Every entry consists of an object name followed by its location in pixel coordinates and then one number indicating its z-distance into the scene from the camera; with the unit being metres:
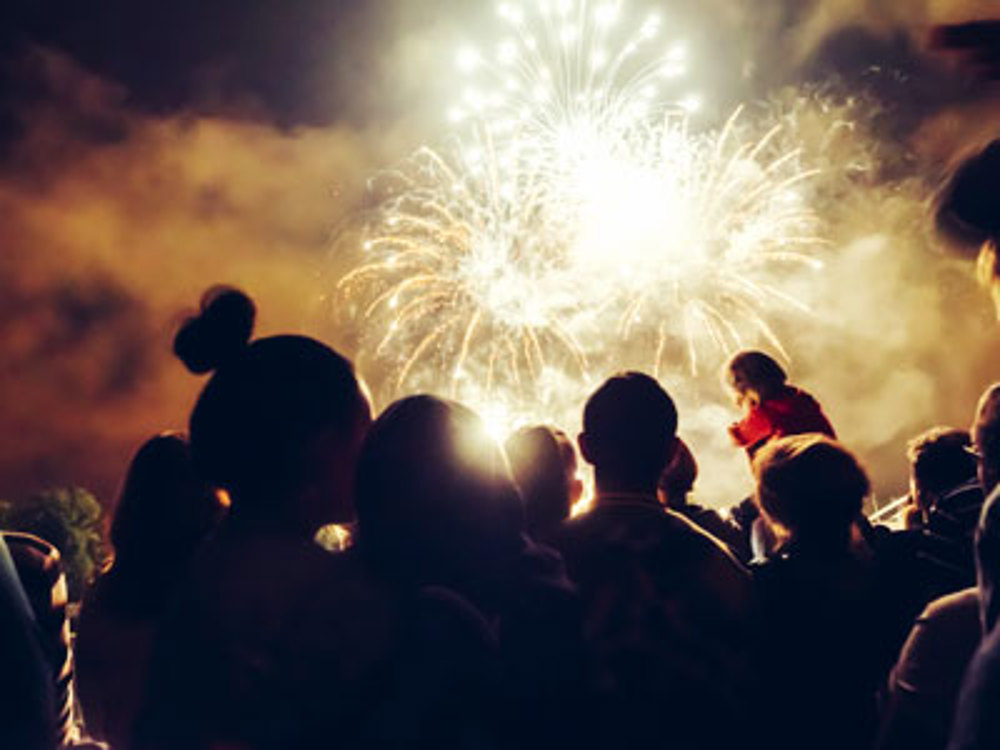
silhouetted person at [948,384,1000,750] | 1.21
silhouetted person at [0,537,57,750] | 1.60
